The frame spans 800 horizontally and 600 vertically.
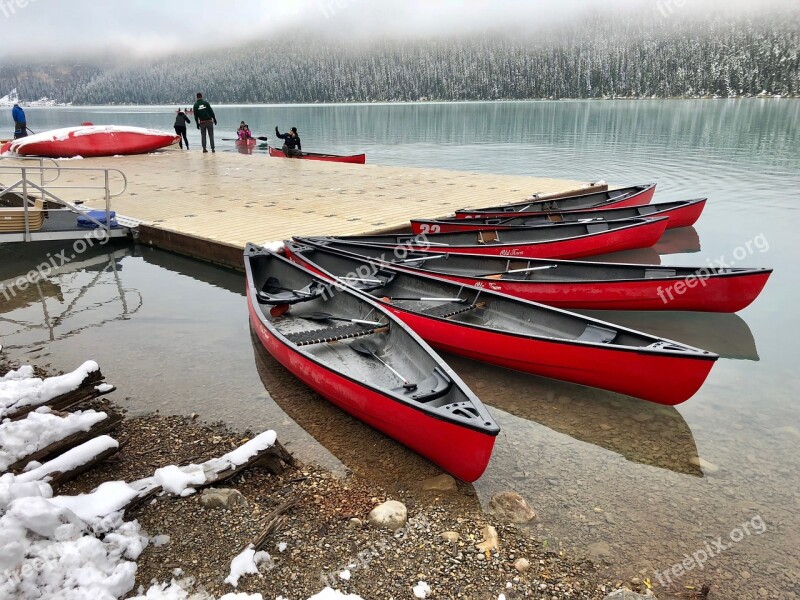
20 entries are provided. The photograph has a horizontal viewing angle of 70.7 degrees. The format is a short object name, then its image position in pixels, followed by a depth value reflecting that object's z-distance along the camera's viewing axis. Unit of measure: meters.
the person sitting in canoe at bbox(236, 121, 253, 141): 41.15
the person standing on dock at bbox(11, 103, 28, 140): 29.34
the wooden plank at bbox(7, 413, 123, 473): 4.48
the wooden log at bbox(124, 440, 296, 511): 4.31
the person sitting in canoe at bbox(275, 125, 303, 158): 28.50
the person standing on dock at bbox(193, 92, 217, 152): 24.71
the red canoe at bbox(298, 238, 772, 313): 8.45
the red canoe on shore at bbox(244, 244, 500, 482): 4.66
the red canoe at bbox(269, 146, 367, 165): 26.77
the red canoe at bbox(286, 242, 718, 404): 5.82
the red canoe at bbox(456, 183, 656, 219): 13.73
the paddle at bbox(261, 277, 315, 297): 9.26
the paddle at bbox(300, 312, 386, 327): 7.82
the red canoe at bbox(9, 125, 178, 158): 26.73
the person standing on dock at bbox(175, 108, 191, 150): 30.88
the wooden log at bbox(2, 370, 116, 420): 5.35
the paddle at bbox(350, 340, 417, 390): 6.63
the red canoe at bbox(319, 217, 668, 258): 11.08
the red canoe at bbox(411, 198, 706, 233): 12.30
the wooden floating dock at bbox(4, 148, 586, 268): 12.45
